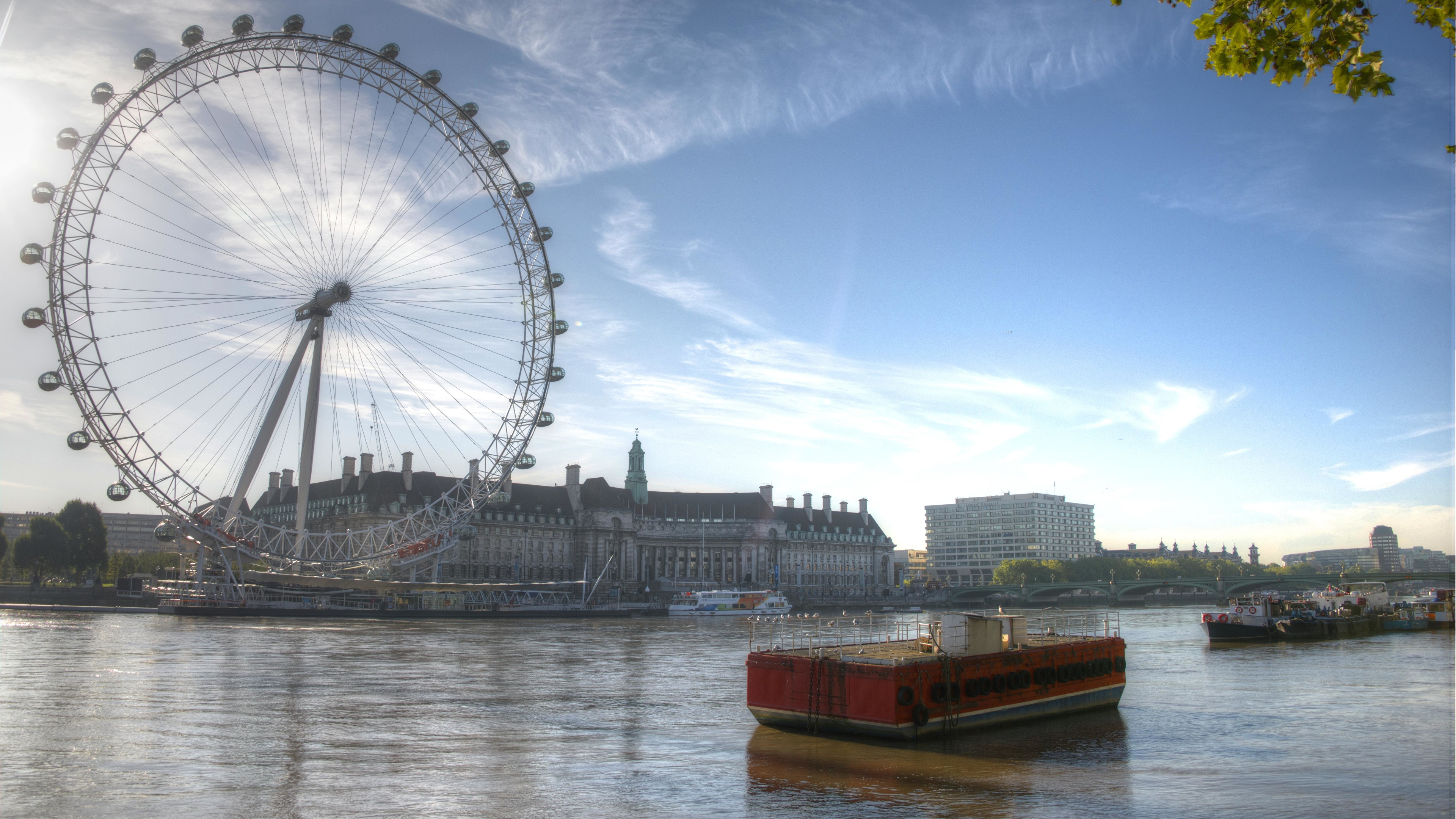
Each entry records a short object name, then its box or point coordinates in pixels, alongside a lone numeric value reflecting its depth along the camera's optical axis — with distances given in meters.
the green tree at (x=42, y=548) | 120.00
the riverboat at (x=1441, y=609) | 93.94
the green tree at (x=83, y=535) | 126.00
